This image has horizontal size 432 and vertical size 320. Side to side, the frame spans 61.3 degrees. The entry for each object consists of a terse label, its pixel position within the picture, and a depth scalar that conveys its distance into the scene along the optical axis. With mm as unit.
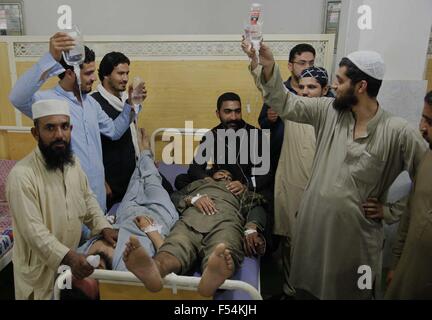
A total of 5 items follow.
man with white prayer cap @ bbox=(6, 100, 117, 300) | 1686
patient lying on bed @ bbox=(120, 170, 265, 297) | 1476
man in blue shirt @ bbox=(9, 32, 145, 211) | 1806
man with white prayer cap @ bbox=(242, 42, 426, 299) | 1771
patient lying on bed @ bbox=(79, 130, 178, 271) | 1893
